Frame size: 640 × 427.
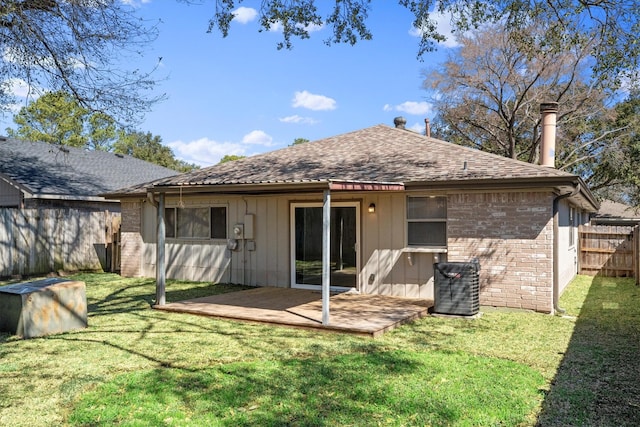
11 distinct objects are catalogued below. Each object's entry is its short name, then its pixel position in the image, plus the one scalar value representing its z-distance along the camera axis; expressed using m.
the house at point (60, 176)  15.48
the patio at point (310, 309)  7.40
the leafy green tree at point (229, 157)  46.47
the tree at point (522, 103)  22.45
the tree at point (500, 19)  8.35
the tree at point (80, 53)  8.12
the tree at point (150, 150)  43.25
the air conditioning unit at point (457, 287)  8.19
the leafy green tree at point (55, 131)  29.60
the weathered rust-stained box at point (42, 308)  6.65
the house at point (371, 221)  8.66
